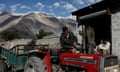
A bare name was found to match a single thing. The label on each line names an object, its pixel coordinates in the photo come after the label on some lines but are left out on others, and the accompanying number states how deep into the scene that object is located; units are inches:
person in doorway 205.1
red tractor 93.1
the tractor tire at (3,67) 155.6
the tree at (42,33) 1094.1
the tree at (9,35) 967.0
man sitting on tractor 107.8
